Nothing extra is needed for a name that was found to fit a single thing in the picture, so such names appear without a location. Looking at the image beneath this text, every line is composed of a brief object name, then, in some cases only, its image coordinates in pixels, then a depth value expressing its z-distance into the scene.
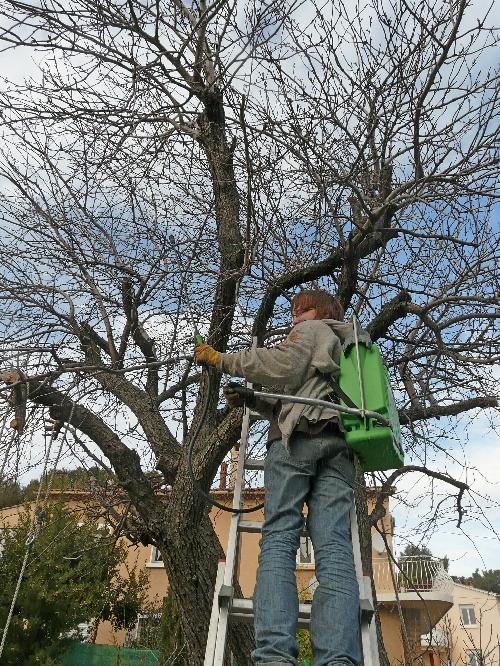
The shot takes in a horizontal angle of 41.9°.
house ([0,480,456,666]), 14.31
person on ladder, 2.20
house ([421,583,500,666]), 24.52
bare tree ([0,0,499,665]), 4.22
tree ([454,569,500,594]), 30.45
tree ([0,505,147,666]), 10.79
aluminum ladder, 2.39
